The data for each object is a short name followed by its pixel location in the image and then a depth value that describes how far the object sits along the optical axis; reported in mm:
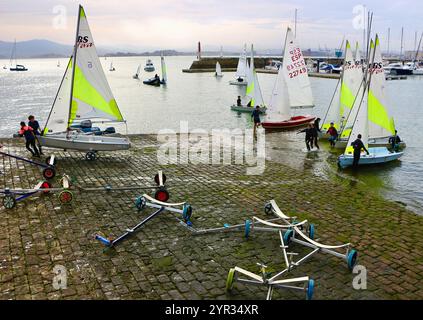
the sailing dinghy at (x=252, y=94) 37156
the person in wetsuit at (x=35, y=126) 17931
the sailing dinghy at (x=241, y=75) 76444
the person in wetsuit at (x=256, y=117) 26380
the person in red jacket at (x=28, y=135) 16938
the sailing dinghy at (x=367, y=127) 18031
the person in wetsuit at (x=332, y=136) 22984
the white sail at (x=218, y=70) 106938
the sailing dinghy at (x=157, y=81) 85675
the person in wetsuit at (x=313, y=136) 21750
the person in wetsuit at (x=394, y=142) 21833
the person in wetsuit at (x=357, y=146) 17578
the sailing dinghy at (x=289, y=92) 29234
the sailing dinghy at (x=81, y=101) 16578
